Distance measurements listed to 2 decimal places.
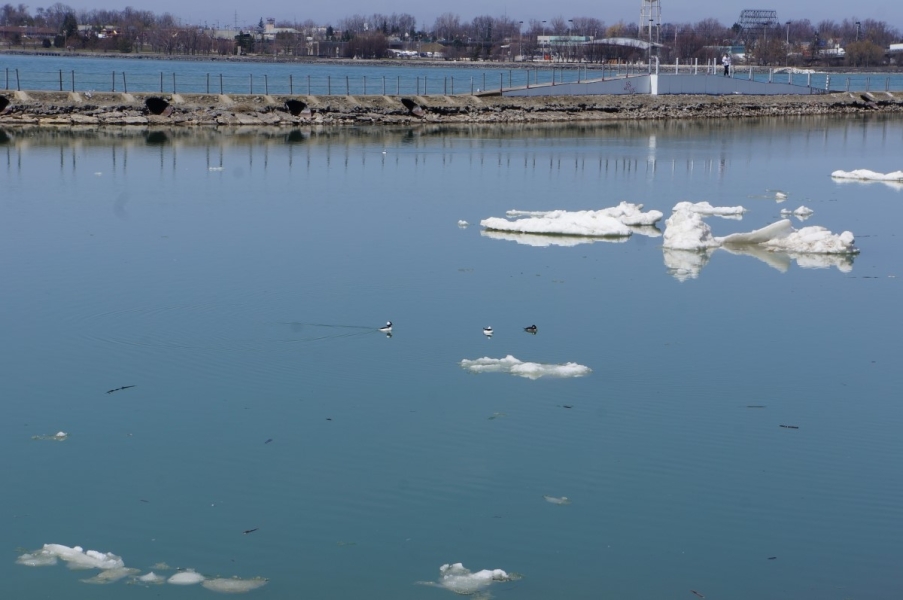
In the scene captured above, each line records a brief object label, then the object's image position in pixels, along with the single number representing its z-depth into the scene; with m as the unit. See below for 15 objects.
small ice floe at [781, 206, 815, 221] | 33.90
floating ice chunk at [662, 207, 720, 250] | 27.88
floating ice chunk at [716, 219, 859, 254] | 27.78
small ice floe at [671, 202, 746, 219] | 33.50
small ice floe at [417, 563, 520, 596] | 10.92
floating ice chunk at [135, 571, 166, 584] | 10.92
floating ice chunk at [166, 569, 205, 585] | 10.91
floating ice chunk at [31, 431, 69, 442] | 14.52
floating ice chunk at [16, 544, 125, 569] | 11.22
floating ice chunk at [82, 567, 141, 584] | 10.95
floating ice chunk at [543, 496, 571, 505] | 12.88
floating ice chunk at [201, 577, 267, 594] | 10.79
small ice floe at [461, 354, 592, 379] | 17.25
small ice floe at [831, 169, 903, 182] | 44.42
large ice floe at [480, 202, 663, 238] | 29.67
